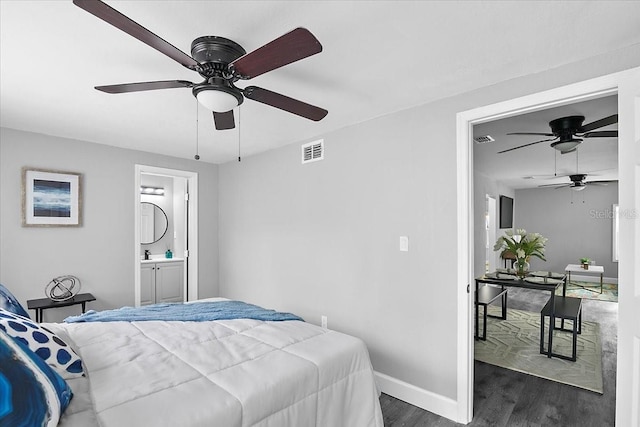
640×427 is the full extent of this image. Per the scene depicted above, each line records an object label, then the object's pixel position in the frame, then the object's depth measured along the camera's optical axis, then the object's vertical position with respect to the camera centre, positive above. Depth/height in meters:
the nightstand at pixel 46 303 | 3.14 -0.88
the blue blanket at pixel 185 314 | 2.36 -0.75
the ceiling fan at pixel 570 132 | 2.80 +0.70
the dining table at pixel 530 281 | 3.59 -0.78
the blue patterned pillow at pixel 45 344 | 1.35 -0.56
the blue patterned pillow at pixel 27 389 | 0.96 -0.55
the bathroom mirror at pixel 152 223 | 5.46 -0.17
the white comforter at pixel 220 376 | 1.28 -0.75
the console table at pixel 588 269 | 5.72 -0.99
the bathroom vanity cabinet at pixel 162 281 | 4.88 -1.03
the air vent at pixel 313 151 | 3.41 +0.64
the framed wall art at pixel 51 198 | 3.34 +0.15
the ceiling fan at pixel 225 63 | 1.27 +0.67
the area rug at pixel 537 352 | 3.03 -1.49
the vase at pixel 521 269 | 3.97 -0.67
